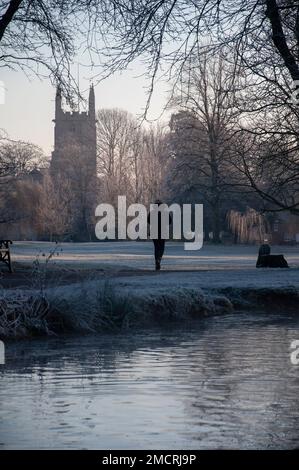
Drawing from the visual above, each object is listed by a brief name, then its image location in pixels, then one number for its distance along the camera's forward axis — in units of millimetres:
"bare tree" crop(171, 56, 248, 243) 68938
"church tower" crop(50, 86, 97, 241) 98638
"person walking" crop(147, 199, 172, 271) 29072
